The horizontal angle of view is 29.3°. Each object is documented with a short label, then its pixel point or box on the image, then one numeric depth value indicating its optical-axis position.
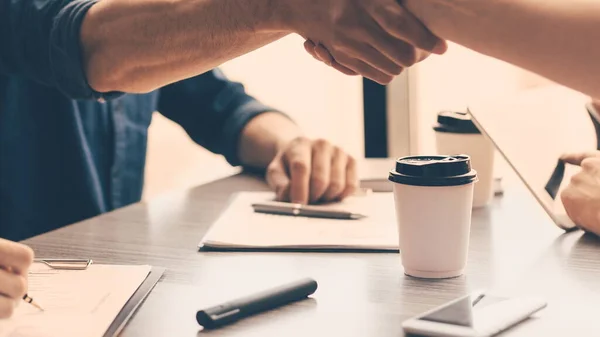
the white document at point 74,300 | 0.98
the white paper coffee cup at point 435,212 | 1.09
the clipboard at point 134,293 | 0.99
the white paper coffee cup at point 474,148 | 1.44
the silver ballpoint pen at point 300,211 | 1.37
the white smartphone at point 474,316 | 0.95
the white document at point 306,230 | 1.23
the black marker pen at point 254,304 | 0.98
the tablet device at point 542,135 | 1.34
